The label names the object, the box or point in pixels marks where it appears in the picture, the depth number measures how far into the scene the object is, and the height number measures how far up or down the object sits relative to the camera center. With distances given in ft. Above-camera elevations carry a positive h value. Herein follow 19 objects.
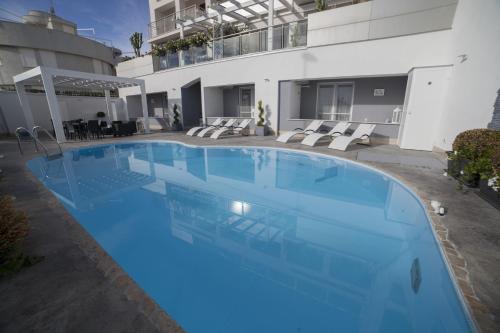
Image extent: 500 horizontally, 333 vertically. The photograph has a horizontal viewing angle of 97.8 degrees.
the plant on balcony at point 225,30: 46.09 +16.45
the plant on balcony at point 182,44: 49.62 +14.60
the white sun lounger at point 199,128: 45.82 -3.82
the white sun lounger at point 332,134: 32.55 -3.85
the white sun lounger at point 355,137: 30.19 -4.03
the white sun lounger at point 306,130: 35.58 -3.53
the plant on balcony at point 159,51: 54.60 +14.48
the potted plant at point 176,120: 55.21 -2.64
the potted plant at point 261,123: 42.27 -2.65
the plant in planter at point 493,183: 12.91 -4.60
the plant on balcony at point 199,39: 47.21 +14.78
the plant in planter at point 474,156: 14.69 -3.51
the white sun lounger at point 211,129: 43.31 -3.81
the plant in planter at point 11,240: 8.16 -4.79
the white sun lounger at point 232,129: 41.37 -3.79
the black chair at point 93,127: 44.55 -3.29
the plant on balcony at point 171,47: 51.65 +14.64
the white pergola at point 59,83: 35.99 +5.78
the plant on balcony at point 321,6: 34.27 +15.71
